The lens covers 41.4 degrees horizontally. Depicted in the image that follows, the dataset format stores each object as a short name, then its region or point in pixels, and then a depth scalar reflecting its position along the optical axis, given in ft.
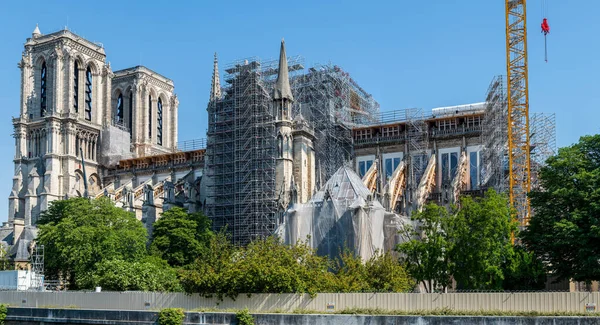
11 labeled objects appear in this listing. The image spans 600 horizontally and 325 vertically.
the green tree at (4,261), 234.17
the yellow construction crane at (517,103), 211.82
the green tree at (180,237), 208.74
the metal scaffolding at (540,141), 227.61
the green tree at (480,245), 140.56
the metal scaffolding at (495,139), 214.07
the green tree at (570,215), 136.77
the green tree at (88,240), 187.73
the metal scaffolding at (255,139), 213.25
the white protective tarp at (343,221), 173.78
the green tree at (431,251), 144.77
